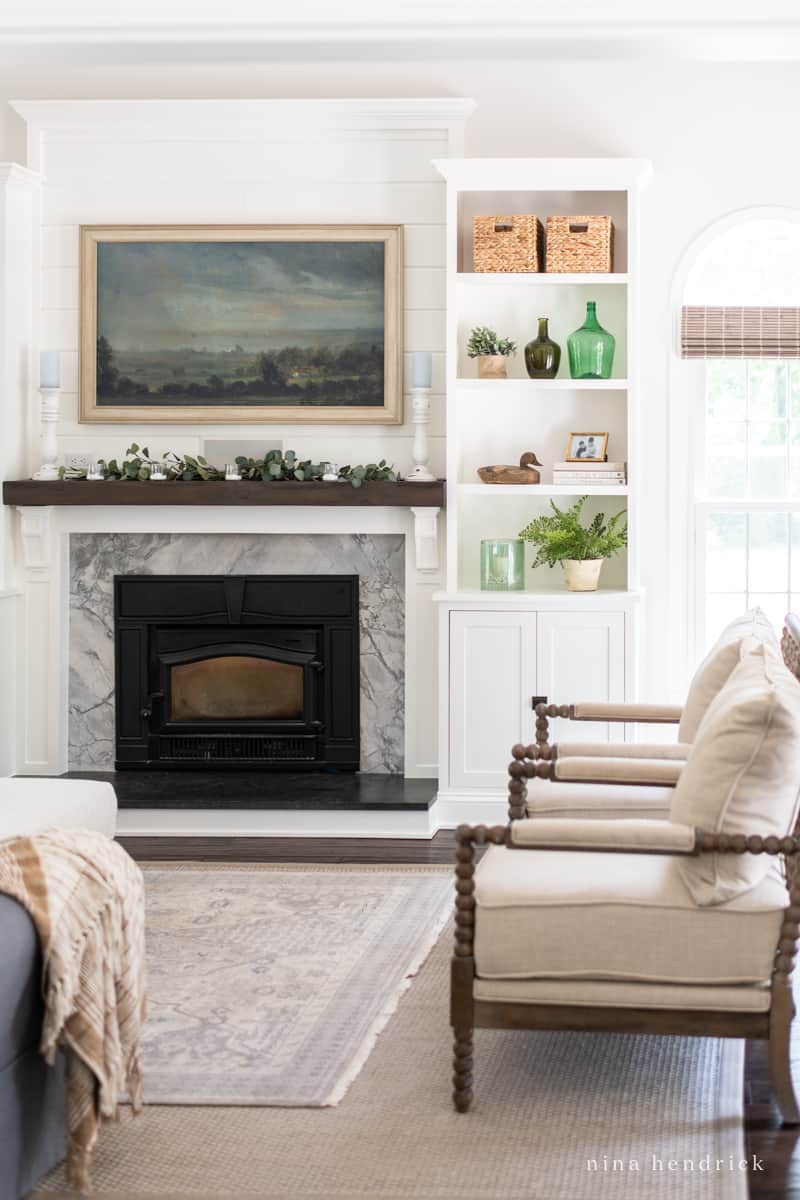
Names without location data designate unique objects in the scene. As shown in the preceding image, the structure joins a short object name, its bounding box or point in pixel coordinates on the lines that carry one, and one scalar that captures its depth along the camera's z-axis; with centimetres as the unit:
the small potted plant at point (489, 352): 609
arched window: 620
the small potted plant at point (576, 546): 601
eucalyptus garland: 611
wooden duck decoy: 607
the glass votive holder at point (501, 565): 606
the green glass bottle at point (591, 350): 605
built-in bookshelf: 586
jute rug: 276
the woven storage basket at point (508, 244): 598
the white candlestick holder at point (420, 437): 609
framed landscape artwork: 625
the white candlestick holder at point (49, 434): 622
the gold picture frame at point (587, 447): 616
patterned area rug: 332
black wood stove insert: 632
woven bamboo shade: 616
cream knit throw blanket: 264
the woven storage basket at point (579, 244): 596
